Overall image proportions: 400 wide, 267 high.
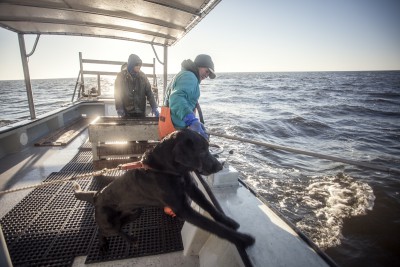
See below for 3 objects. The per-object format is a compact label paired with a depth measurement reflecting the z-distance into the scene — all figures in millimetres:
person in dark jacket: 5301
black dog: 1926
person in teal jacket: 2812
